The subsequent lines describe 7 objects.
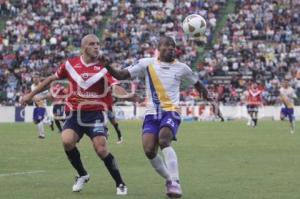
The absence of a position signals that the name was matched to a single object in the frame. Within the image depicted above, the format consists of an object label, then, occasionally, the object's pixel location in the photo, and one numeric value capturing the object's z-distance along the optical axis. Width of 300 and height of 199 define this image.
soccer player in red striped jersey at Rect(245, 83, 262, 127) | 41.84
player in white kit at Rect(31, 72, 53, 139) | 30.41
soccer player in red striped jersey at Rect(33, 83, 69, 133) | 32.19
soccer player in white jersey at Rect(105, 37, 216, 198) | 12.23
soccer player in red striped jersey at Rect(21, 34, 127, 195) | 12.73
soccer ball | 15.17
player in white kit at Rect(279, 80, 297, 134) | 36.22
